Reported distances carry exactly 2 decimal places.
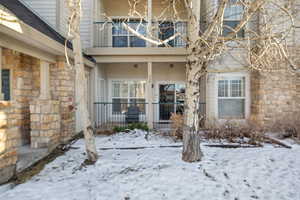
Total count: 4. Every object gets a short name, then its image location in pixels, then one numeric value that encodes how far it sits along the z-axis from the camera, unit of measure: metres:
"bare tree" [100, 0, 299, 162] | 3.82
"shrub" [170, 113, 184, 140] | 6.24
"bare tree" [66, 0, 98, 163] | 3.92
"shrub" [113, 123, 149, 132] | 7.40
